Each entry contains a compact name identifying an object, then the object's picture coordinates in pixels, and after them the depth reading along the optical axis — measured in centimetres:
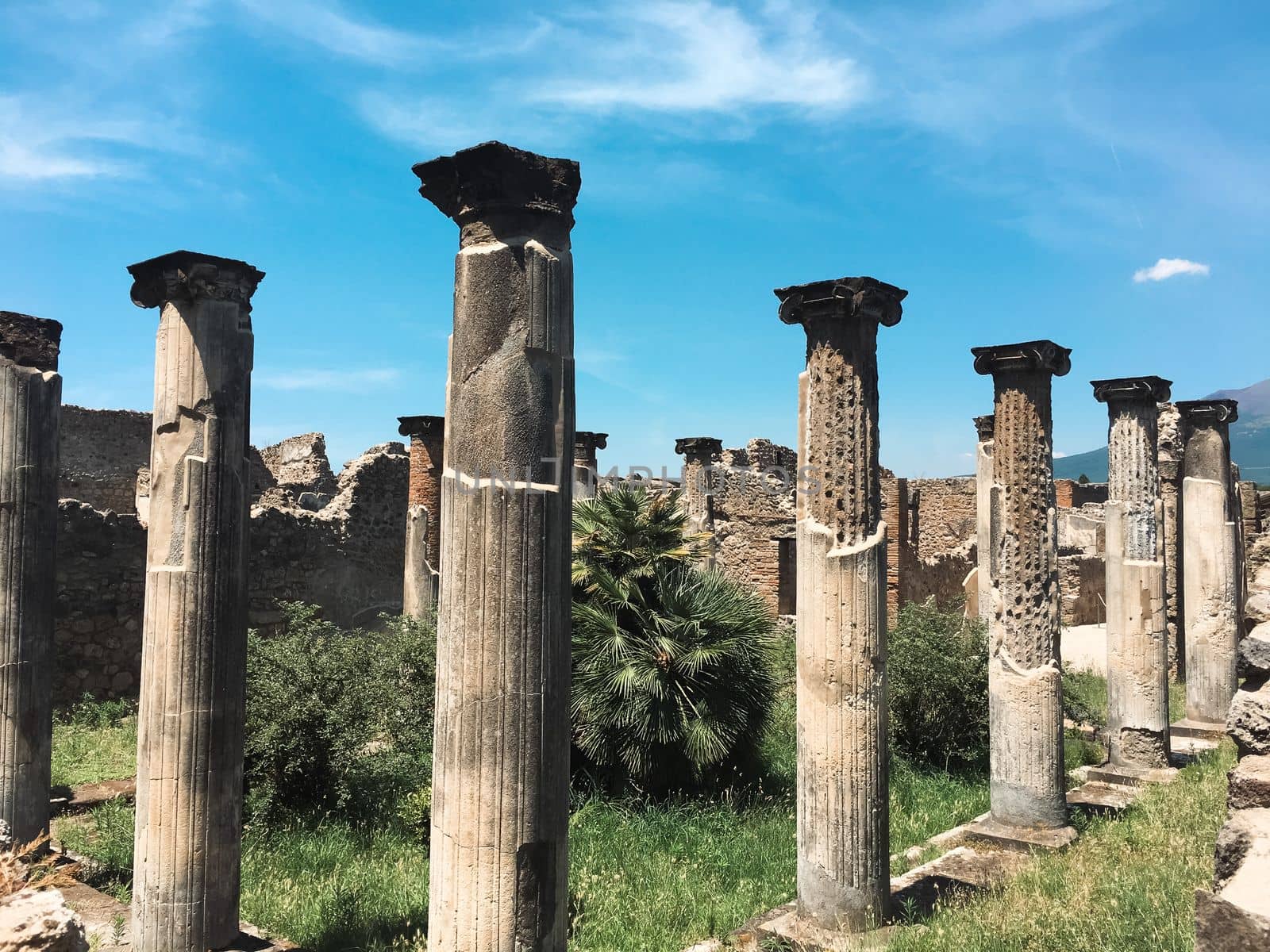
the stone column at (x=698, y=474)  1720
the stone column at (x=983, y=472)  1274
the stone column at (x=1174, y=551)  1544
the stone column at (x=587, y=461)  1594
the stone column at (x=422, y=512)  1295
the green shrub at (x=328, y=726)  805
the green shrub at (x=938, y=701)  1045
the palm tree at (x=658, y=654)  858
